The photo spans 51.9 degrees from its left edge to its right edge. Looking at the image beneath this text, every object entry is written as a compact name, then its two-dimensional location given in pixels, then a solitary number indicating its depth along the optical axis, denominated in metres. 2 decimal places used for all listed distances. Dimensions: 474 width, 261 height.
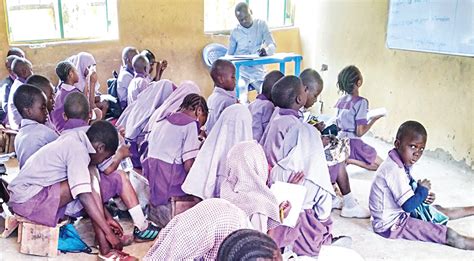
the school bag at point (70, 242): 2.76
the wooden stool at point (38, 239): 2.67
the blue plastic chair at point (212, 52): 6.43
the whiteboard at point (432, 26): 4.12
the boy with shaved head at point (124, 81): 5.06
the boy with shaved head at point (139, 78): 4.53
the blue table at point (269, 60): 5.33
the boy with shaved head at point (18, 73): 4.27
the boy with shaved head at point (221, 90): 3.61
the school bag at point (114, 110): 5.11
